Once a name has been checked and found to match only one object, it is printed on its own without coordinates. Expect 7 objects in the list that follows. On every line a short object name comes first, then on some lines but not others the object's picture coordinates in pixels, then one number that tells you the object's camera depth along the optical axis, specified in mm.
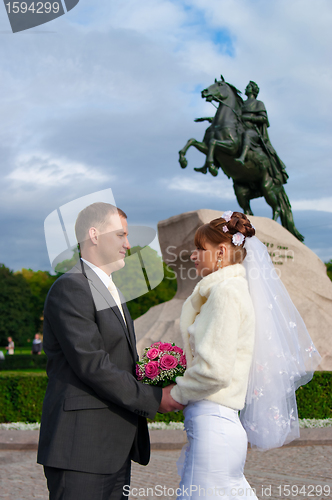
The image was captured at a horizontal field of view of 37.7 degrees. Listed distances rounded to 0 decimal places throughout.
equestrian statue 12258
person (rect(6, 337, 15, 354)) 26114
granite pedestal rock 9766
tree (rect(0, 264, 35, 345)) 48031
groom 2119
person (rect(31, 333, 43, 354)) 23422
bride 2186
